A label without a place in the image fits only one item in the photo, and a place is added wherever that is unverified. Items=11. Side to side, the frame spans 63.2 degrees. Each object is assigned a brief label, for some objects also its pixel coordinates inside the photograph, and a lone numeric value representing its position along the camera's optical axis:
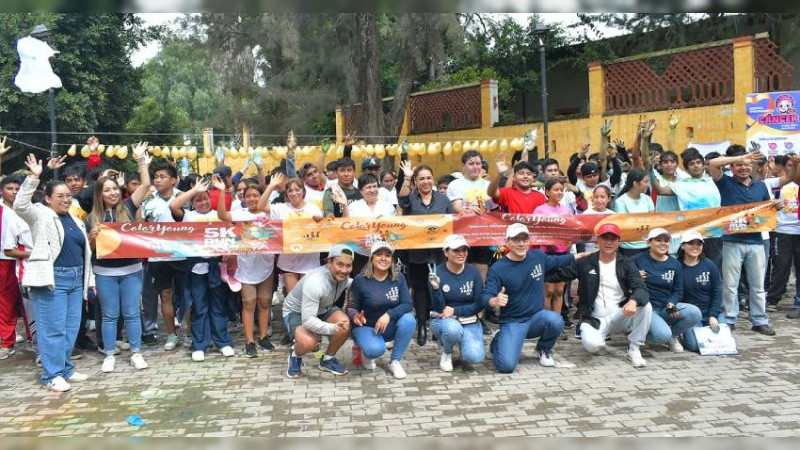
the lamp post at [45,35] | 11.84
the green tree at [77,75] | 19.62
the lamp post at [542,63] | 14.02
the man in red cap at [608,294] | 6.10
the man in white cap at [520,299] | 5.99
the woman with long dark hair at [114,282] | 6.15
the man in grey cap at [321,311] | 5.75
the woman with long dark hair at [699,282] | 6.41
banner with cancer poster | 10.37
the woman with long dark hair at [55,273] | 5.47
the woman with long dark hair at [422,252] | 7.02
